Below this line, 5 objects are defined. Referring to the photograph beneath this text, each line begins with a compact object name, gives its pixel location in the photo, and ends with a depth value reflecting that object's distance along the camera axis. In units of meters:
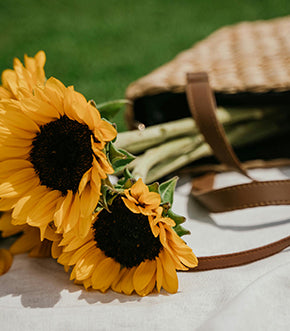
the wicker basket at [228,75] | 0.78
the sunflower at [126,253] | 0.56
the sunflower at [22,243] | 0.64
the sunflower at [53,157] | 0.55
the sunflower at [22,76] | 0.61
